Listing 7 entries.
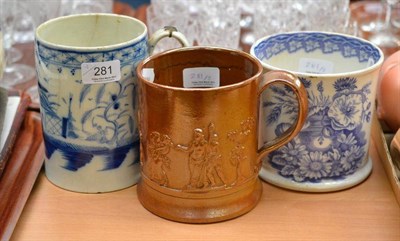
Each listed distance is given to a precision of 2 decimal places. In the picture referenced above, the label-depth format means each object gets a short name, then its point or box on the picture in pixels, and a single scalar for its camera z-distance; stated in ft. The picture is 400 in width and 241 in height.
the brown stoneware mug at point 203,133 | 1.92
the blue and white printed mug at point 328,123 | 2.09
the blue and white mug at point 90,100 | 2.05
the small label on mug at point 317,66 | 2.43
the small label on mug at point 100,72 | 2.03
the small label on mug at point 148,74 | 2.08
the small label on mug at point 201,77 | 2.19
